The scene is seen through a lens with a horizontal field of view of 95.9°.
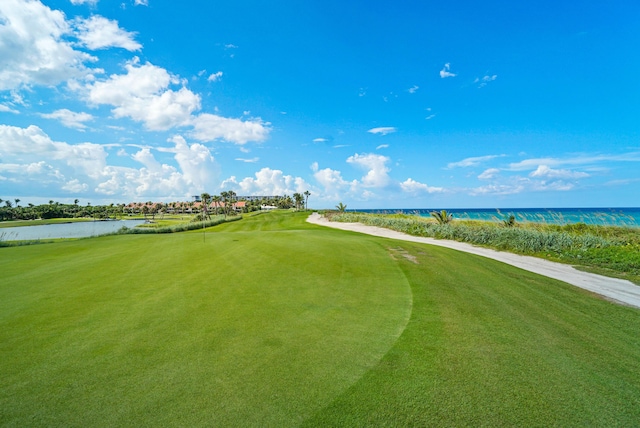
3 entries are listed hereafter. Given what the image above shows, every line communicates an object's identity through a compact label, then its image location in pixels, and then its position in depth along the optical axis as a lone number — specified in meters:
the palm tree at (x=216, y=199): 105.34
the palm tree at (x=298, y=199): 111.88
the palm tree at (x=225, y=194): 104.18
